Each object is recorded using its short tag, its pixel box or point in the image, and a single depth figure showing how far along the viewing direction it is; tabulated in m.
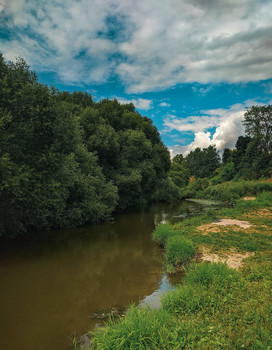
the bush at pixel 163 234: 13.45
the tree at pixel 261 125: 56.00
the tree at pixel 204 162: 101.12
